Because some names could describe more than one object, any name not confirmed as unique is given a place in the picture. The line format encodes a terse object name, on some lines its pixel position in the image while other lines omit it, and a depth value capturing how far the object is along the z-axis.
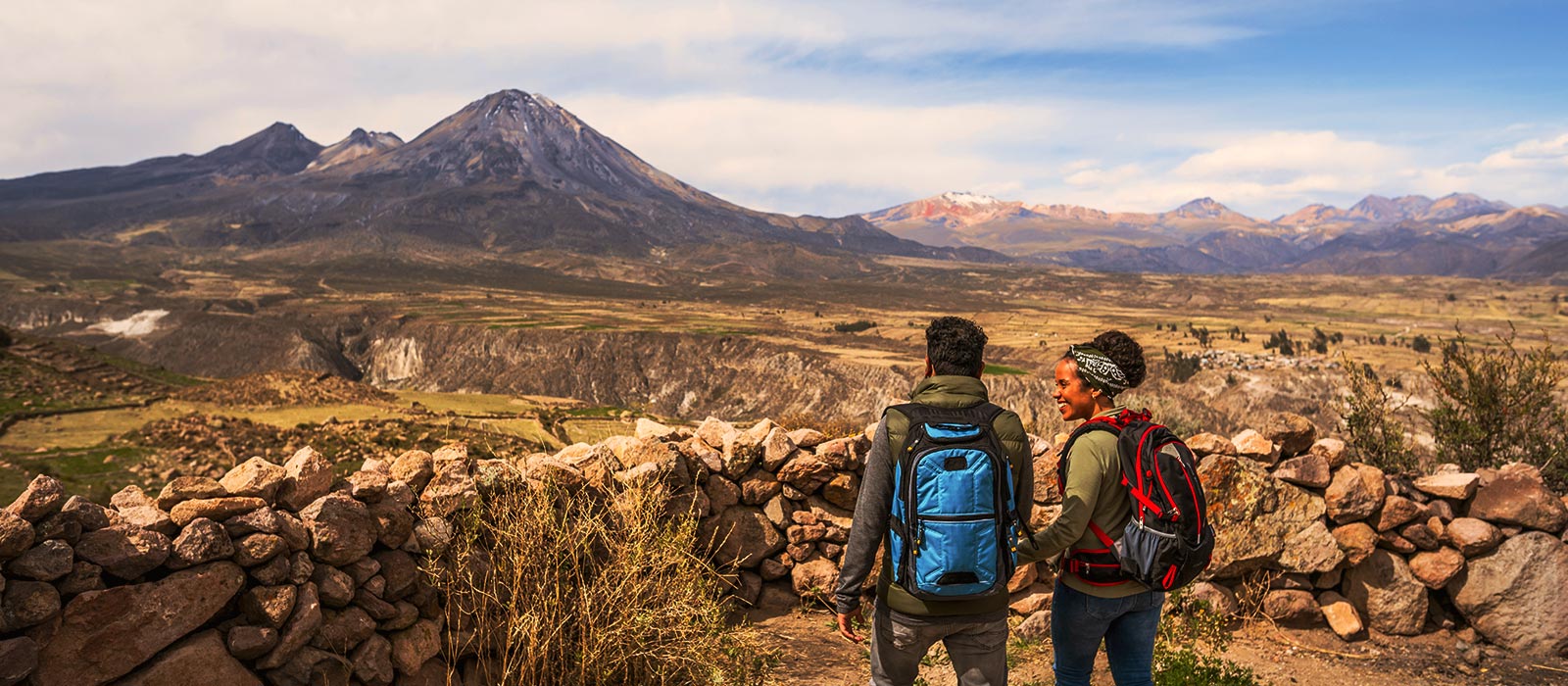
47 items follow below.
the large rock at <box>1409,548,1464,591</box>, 7.61
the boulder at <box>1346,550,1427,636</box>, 7.63
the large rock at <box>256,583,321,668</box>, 4.39
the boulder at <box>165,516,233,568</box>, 4.08
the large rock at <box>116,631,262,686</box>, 3.98
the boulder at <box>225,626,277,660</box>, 4.24
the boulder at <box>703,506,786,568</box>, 7.28
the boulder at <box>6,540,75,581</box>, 3.62
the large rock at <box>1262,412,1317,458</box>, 8.03
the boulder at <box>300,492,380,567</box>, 4.65
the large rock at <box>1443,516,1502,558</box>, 7.54
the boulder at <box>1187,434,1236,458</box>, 7.68
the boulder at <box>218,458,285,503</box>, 4.55
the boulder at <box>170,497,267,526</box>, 4.20
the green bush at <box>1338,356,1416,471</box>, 11.04
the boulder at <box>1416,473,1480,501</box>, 7.71
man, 3.74
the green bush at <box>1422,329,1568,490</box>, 10.52
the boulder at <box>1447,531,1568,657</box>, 7.35
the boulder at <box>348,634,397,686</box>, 4.77
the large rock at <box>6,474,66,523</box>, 3.67
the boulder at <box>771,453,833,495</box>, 7.57
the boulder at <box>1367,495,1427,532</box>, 7.65
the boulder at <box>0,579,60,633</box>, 3.57
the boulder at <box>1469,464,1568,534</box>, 7.54
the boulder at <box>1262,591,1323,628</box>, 7.62
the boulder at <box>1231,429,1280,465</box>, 7.80
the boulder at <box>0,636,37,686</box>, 3.51
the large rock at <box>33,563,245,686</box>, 3.78
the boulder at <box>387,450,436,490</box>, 5.49
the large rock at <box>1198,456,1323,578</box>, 7.53
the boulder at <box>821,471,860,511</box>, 7.64
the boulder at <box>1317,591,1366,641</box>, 7.54
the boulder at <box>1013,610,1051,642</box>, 7.23
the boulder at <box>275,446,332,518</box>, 4.75
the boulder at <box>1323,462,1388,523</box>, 7.62
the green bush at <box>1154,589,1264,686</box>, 6.03
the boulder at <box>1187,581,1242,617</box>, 7.40
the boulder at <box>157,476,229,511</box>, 4.30
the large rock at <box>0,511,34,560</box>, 3.57
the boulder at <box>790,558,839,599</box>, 7.51
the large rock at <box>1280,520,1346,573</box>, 7.59
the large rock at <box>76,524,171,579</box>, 3.87
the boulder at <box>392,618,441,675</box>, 4.98
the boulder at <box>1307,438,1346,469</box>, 7.87
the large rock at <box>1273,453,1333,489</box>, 7.69
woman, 3.93
